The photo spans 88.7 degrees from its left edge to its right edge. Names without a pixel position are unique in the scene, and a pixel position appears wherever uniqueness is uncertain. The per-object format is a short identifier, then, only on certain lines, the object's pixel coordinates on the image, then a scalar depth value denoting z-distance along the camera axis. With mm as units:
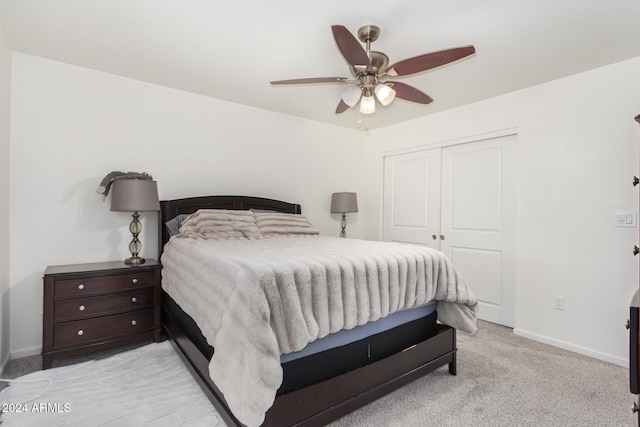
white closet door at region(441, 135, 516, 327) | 3406
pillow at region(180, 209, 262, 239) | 2924
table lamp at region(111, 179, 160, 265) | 2666
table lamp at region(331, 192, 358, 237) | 4332
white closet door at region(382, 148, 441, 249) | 4121
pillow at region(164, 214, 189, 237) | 3084
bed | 1442
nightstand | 2348
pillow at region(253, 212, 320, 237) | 3309
